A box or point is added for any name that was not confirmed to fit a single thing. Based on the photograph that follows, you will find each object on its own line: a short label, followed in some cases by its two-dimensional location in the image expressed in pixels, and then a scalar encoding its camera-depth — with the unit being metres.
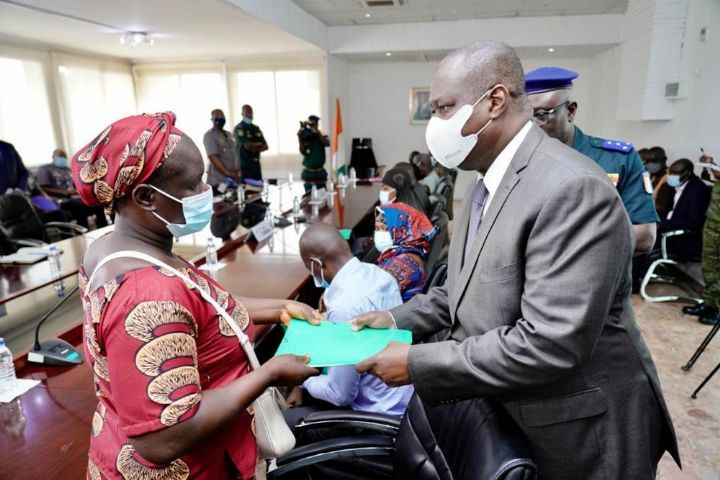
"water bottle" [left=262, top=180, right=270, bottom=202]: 5.09
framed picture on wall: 9.33
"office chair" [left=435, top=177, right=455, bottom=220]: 4.98
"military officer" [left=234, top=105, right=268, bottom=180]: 6.63
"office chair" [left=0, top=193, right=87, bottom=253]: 3.53
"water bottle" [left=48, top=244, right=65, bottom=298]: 2.43
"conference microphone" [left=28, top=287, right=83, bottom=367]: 1.52
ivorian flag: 8.46
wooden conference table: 1.06
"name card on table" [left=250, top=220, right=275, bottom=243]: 3.13
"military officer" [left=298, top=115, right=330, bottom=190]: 6.78
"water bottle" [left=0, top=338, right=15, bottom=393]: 1.38
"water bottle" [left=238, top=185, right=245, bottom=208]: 4.61
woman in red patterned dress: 0.77
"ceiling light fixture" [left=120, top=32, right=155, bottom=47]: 6.58
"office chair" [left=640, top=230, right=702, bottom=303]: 3.90
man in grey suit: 0.82
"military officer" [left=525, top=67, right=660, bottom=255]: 1.84
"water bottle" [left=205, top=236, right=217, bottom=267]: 2.54
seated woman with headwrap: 2.52
